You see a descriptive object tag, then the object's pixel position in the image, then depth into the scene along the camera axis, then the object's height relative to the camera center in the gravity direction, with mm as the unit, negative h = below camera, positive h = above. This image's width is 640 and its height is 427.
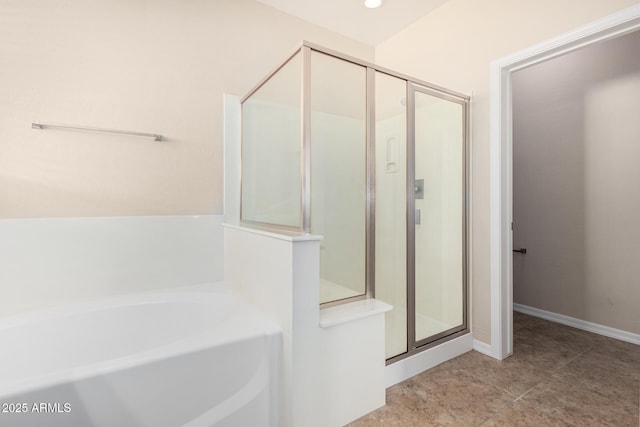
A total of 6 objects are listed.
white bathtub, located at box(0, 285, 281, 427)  935 -622
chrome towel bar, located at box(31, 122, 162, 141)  1582 +491
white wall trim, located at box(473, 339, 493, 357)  1985 -944
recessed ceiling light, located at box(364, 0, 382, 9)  2262 +1644
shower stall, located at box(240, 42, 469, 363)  1603 +201
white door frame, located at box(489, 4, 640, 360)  1926 +32
